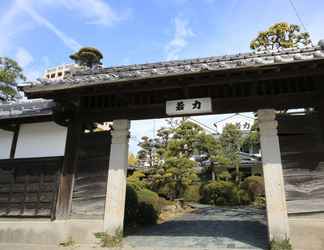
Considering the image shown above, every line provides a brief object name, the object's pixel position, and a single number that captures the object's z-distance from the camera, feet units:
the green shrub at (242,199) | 81.00
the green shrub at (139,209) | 40.31
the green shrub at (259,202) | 72.80
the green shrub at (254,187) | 81.30
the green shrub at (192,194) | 88.71
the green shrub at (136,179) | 63.85
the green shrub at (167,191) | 83.60
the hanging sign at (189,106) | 26.11
